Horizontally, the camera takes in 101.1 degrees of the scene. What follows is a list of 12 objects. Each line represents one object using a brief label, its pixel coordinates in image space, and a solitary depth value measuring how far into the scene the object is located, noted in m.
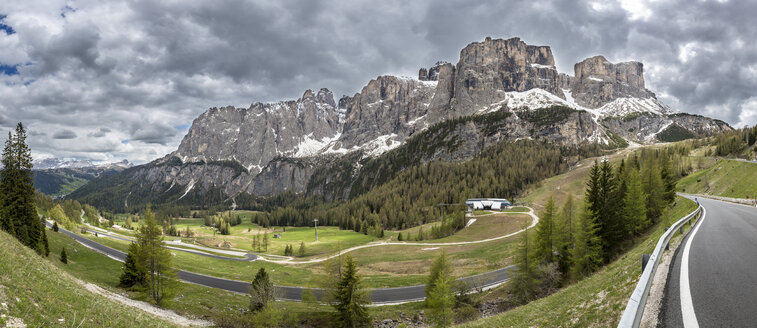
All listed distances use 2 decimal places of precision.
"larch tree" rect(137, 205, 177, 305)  35.72
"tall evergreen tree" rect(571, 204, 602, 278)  37.19
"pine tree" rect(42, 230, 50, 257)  42.04
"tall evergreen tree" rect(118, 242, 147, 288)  39.38
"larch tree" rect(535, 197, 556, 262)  42.31
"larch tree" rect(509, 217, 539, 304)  38.38
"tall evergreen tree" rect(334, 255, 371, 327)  35.81
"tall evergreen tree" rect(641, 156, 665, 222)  49.47
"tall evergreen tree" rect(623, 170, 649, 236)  41.62
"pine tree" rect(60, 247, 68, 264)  44.06
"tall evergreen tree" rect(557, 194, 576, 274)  42.01
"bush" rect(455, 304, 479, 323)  38.69
